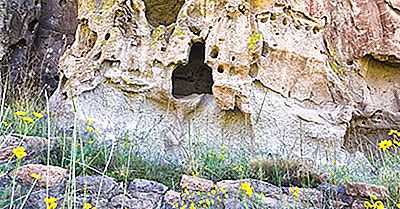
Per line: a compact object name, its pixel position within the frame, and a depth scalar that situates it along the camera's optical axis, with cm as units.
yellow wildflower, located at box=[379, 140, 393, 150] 202
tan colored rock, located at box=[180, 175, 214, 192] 248
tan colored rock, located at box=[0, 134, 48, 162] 243
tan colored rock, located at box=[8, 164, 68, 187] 226
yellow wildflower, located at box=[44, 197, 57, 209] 133
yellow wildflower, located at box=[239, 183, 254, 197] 180
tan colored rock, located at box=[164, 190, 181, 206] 235
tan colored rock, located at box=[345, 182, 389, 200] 236
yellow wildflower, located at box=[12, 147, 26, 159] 137
